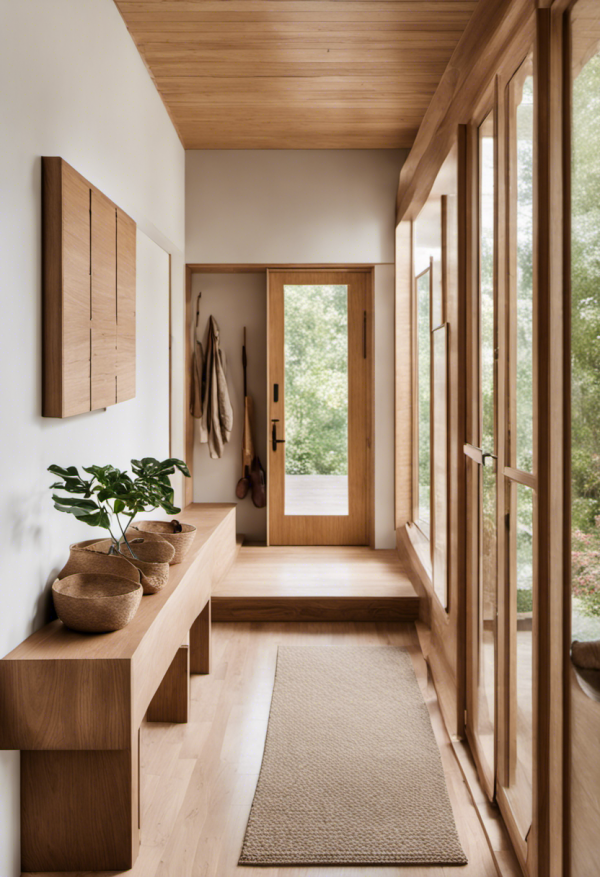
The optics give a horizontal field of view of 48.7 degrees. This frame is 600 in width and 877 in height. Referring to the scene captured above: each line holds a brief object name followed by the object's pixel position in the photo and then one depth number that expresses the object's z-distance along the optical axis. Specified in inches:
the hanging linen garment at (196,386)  182.2
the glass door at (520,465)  64.8
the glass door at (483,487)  81.0
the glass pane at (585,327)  47.6
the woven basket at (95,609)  69.6
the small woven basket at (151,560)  82.1
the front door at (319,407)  182.1
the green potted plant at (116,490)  72.8
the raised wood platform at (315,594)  141.4
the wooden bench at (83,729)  64.1
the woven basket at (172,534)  94.3
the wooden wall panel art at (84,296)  74.9
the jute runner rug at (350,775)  72.7
